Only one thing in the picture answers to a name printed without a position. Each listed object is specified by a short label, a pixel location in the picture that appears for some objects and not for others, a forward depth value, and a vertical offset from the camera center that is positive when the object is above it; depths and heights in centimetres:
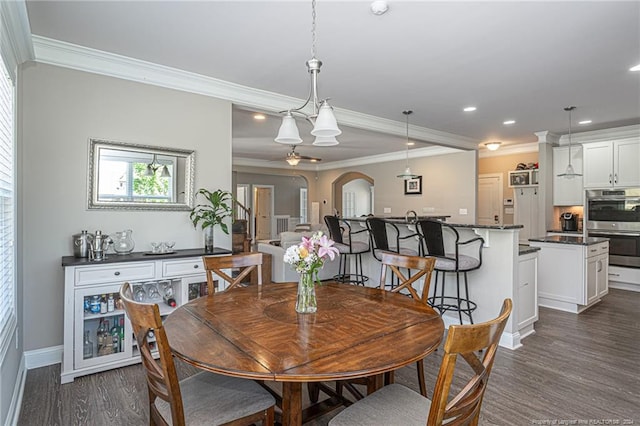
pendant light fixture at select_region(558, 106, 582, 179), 525 +59
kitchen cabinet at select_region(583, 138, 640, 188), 540 +78
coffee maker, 620 -15
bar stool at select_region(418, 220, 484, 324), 331 -44
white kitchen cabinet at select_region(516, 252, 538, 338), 346 -82
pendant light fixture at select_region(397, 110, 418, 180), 486 +71
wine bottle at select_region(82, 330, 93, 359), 268 -102
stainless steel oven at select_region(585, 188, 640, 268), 536 -13
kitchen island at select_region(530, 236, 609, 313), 427 -74
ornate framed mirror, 305 +35
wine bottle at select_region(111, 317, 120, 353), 281 -99
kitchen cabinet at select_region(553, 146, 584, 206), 614 +56
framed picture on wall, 819 +65
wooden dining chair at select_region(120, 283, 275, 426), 130 -80
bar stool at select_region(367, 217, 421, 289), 405 -27
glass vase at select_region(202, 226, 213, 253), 339 -26
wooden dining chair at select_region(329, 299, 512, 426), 110 -67
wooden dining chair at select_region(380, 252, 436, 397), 217 -37
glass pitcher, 305 -24
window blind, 200 +1
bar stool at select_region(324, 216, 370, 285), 450 -44
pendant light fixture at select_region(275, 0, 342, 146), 202 +54
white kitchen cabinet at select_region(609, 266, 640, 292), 533 -100
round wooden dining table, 124 -52
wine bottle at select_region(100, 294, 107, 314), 277 -70
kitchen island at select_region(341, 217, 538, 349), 330 -66
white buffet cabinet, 260 -61
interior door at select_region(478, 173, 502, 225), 763 +32
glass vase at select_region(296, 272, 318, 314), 184 -44
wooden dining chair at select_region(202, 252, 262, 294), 246 -36
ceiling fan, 693 +110
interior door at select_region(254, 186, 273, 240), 1150 +6
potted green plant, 345 +2
